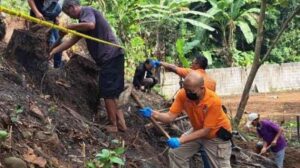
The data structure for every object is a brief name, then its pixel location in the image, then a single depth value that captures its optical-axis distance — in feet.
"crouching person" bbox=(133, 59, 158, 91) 23.60
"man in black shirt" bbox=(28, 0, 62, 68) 22.48
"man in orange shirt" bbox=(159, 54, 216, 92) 23.31
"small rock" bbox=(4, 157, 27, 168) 13.29
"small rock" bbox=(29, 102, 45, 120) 17.35
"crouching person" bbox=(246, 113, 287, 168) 28.14
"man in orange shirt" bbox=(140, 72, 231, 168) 17.39
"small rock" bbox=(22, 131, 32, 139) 15.66
